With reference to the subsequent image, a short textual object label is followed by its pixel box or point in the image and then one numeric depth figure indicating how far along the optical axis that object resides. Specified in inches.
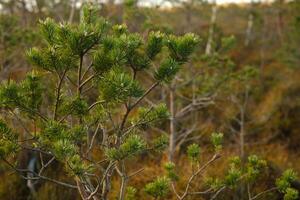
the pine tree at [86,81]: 112.8
